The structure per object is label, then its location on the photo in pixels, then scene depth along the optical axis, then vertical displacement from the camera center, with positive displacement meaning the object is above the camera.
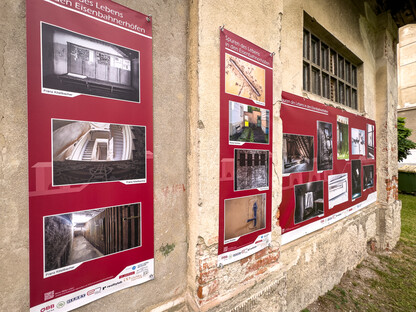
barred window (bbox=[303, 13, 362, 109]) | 2.91 +1.34
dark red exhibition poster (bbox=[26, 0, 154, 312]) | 1.08 +0.04
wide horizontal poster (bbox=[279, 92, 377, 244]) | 2.43 -0.15
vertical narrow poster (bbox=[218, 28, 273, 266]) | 1.63 +0.06
